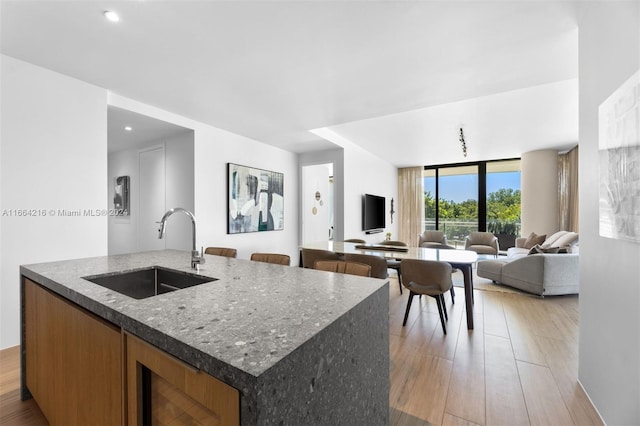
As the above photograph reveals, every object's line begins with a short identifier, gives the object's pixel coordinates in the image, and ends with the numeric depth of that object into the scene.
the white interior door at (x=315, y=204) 5.77
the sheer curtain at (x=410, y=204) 8.11
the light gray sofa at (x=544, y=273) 3.63
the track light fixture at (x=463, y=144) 4.84
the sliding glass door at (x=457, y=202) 7.72
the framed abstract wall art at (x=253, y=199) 4.25
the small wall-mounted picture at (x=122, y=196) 4.75
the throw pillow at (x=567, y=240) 4.43
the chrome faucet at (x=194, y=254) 1.55
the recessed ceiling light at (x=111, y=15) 1.72
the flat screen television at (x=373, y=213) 6.14
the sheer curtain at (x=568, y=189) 6.05
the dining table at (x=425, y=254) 2.68
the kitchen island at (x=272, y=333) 0.59
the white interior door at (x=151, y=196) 4.17
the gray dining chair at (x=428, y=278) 2.55
